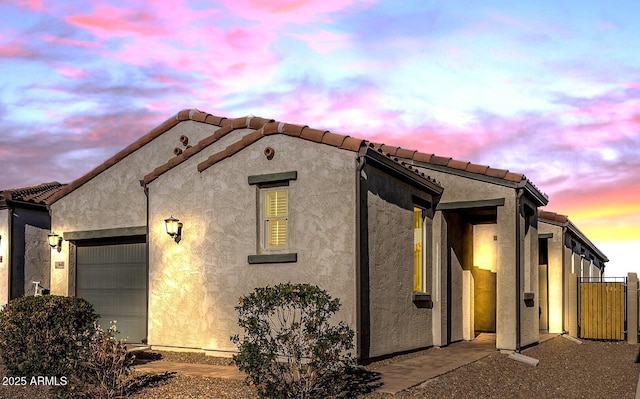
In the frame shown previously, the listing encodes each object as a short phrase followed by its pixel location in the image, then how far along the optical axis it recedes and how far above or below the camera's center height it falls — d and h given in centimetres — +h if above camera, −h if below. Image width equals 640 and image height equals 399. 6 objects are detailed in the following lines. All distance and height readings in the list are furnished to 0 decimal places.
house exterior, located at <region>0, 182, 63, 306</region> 1808 +24
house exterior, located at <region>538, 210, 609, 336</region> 1916 -70
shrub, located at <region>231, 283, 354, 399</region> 784 -112
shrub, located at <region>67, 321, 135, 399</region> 877 -156
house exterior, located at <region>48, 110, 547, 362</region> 1137 +35
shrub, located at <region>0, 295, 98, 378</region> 1024 -123
